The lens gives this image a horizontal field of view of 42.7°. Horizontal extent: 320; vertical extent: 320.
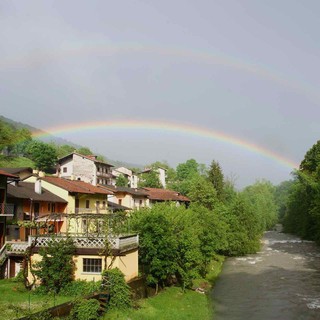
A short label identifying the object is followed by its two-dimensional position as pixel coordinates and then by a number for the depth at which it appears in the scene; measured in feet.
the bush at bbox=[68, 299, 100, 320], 69.51
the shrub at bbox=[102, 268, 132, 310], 82.74
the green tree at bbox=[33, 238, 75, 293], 88.28
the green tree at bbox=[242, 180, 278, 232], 464.90
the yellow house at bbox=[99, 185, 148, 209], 245.45
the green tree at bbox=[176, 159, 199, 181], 536.95
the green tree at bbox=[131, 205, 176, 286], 107.13
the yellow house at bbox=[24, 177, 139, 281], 91.20
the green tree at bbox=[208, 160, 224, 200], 324.39
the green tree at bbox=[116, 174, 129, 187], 395.55
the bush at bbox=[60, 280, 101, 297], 84.90
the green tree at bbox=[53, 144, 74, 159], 581.49
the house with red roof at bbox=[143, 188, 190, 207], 288.30
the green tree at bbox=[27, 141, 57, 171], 439.63
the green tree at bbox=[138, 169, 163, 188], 426.51
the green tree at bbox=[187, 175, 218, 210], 278.05
